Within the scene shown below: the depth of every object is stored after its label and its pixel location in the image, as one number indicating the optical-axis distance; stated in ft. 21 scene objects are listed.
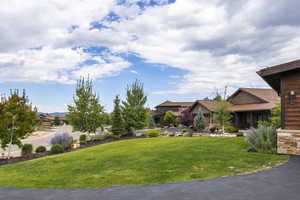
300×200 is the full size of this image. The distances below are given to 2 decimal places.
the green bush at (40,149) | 51.49
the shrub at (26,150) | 48.93
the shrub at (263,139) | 32.17
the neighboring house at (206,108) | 105.70
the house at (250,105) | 85.67
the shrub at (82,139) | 65.03
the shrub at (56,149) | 50.52
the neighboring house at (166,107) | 178.59
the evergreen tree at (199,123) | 90.89
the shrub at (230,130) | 79.06
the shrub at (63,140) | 56.90
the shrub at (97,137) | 71.00
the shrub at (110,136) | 72.48
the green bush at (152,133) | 72.90
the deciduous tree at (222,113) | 80.84
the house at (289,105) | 30.30
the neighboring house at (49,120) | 234.29
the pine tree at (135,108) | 80.94
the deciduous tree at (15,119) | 43.96
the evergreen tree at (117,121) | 77.38
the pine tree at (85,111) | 68.90
